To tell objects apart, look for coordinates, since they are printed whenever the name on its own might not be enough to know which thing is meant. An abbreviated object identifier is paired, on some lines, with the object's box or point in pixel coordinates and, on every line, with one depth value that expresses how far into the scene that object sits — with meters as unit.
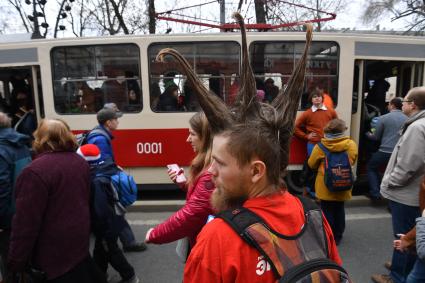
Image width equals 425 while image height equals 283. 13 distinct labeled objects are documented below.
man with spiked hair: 1.02
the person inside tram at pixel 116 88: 5.84
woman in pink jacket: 1.85
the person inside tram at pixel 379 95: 6.83
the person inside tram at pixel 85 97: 5.90
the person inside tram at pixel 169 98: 5.84
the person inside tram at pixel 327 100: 5.67
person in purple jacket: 2.21
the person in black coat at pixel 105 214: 2.68
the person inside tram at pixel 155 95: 5.87
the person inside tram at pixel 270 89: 5.80
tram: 5.77
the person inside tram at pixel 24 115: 6.12
